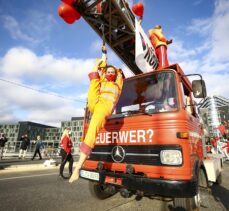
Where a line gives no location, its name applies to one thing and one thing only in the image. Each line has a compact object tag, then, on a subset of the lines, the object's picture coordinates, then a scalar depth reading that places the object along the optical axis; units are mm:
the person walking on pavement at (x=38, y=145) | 14100
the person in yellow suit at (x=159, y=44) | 5164
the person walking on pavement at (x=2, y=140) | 12401
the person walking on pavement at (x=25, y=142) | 13459
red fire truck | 2449
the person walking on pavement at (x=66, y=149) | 6675
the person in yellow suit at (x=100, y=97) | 2627
